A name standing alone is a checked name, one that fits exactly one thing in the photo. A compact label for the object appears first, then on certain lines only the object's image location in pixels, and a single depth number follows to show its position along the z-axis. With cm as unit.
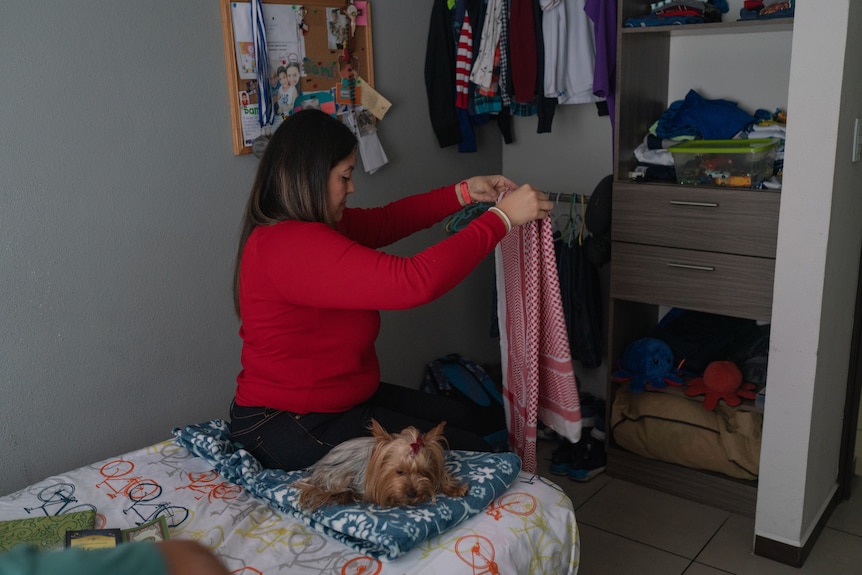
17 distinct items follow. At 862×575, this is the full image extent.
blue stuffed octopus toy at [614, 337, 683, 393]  288
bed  158
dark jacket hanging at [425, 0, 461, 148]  317
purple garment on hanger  282
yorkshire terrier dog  168
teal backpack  324
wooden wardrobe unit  254
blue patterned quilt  157
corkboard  254
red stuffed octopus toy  270
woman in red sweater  183
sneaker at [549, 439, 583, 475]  306
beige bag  267
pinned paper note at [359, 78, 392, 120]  298
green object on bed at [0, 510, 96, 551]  163
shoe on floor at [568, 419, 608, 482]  302
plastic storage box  253
